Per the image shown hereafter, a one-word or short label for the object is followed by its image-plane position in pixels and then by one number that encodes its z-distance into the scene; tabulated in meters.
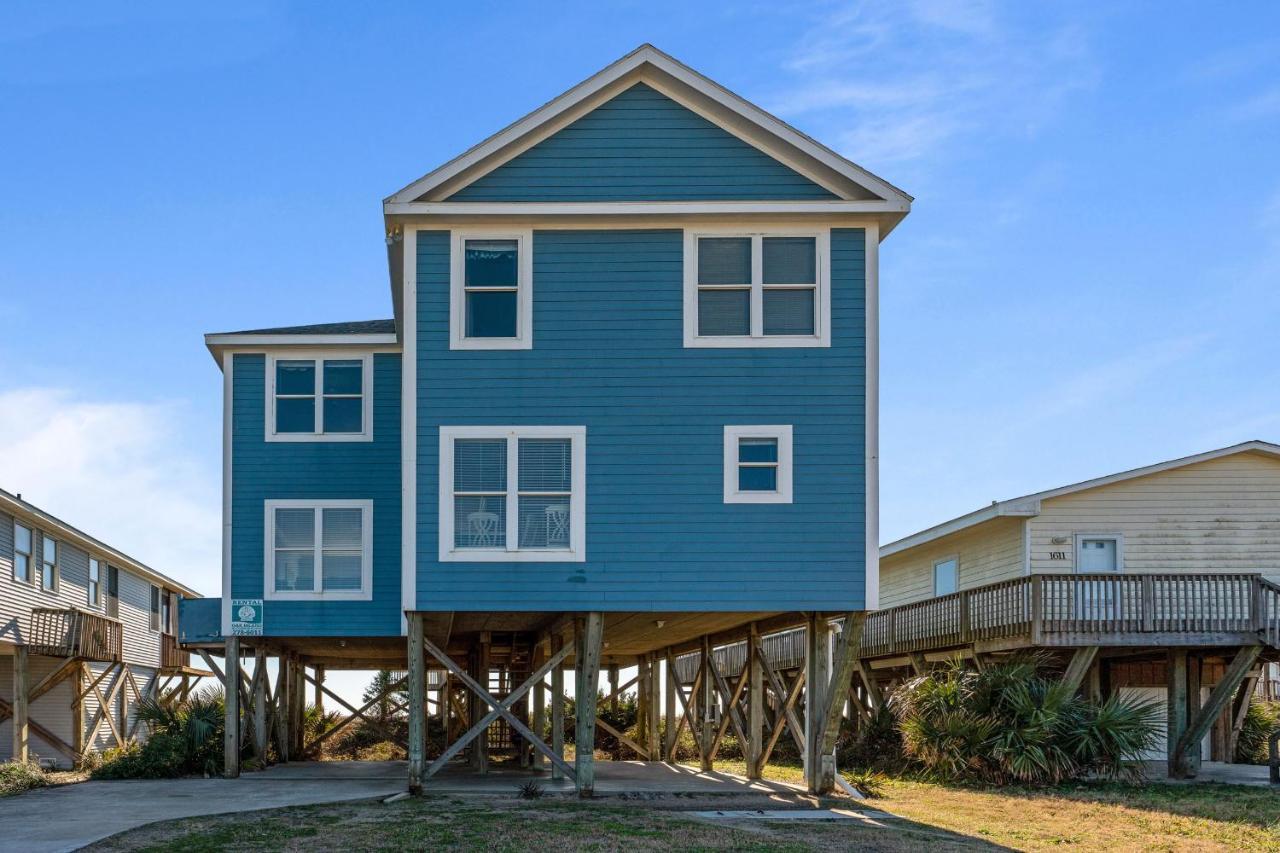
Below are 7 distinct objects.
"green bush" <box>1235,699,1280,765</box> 27.83
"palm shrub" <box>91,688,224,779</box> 23.20
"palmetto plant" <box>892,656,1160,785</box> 20.58
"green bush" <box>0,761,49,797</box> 20.95
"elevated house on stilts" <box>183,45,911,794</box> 17.31
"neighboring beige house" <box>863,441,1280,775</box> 21.67
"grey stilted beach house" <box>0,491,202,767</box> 26.67
